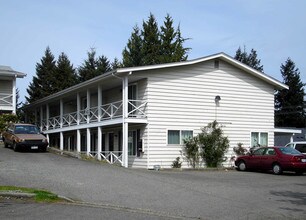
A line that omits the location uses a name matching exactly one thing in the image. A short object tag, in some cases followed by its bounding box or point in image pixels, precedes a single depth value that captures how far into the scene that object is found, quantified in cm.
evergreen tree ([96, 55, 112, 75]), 5519
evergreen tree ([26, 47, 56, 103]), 5684
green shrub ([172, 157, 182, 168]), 2430
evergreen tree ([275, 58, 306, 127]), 5584
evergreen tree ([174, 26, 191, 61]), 5158
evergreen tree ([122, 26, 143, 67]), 5159
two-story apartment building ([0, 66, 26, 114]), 3266
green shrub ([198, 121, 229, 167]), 2506
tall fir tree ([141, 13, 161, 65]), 5144
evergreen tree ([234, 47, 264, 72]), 6100
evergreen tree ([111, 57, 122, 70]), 5524
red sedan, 2158
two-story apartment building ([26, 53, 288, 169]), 2409
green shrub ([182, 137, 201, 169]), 2469
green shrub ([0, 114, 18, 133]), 2989
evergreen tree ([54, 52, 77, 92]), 5600
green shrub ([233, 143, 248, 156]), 2650
